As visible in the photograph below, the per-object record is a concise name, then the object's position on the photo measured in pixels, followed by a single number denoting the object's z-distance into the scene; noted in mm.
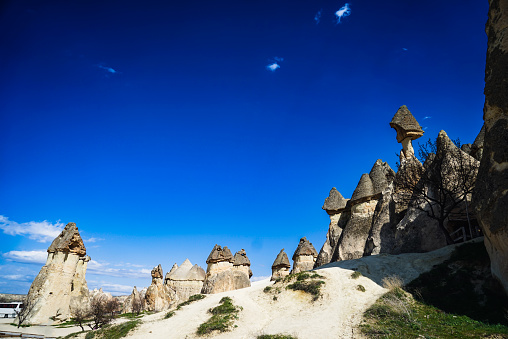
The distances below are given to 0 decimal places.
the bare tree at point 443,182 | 14898
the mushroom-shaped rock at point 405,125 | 22703
